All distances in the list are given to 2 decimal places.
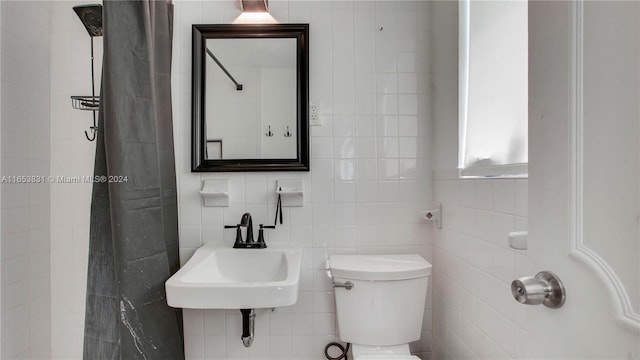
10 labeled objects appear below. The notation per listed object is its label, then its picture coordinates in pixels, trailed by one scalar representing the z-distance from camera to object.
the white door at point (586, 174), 0.36
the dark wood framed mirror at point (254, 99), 1.47
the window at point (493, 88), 0.88
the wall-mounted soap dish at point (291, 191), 1.44
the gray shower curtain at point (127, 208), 1.05
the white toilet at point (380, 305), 1.25
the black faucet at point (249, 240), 1.42
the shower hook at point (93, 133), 1.35
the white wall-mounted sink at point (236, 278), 1.06
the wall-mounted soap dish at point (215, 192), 1.43
